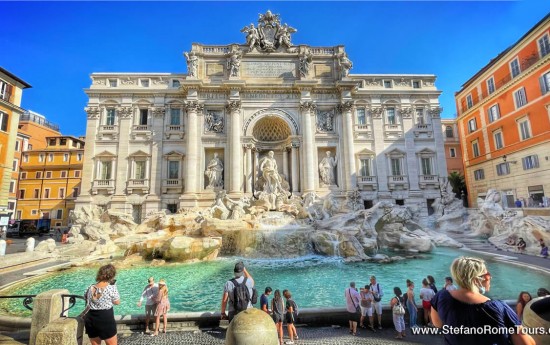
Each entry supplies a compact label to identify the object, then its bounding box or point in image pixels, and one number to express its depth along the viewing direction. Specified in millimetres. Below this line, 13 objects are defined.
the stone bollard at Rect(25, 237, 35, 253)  12602
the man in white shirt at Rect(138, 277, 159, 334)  5101
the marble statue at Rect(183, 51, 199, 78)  21719
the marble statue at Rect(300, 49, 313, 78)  22375
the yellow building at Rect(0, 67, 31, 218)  19061
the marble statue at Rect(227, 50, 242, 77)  21875
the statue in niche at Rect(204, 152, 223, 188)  21183
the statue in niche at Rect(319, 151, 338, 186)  21750
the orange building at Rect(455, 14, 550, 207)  17953
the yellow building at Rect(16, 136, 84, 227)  29953
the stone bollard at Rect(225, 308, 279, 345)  2727
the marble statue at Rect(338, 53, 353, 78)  22609
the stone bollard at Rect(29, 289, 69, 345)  3852
